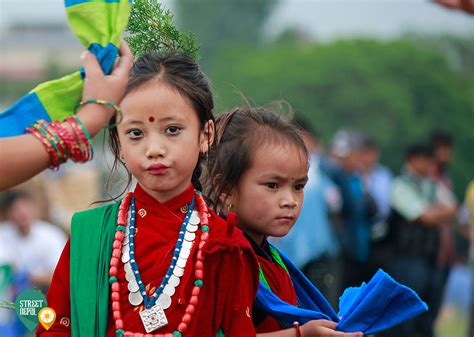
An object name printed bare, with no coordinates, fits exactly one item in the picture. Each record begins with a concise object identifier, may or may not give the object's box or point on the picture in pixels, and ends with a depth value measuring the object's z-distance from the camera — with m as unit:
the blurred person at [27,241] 14.61
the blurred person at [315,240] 14.12
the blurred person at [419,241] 15.36
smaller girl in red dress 6.19
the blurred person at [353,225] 15.94
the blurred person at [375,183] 16.21
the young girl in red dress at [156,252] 5.34
